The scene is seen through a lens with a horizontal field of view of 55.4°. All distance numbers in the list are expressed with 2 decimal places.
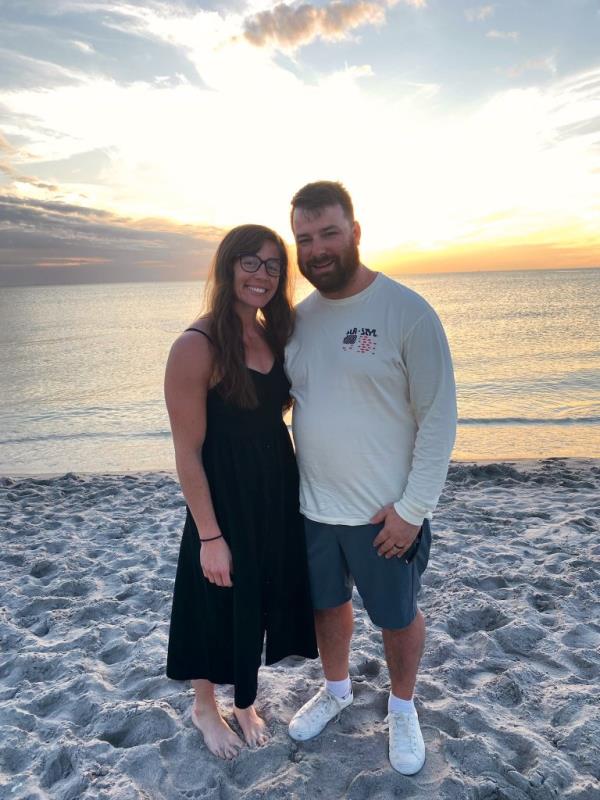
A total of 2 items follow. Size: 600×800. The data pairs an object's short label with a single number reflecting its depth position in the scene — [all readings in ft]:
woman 7.91
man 7.79
